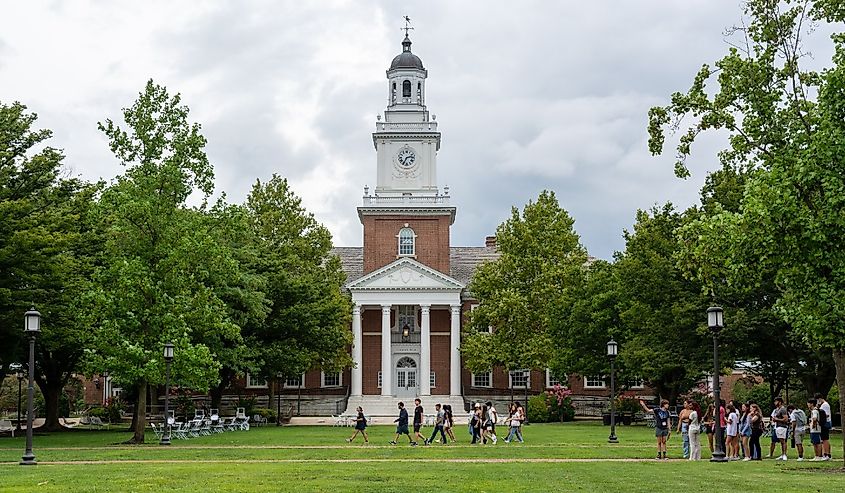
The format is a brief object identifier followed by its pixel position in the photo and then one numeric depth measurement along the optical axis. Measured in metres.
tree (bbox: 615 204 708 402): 42.44
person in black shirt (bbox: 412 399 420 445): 32.53
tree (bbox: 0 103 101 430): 35.06
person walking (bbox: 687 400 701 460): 24.45
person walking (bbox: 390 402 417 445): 33.00
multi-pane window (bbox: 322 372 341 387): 71.38
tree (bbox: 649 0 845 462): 20.30
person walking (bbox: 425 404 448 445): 33.16
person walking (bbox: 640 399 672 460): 24.88
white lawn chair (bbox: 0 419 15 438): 44.00
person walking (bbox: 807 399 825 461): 23.85
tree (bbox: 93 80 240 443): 33.19
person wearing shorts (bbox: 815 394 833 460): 24.28
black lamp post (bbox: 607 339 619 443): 35.02
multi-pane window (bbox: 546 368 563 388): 70.81
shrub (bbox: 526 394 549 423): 57.16
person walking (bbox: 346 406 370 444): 34.47
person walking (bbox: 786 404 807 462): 24.90
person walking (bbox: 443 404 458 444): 34.78
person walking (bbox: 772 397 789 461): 24.78
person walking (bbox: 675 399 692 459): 25.10
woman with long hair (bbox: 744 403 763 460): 25.12
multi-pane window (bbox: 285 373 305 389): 70.84
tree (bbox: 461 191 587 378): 57.38
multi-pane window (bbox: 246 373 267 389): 71.31
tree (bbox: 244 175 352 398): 51.69
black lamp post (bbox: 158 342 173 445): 32.53
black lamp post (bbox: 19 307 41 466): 23.44
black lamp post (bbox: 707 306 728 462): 24.12
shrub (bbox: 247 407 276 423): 56.35
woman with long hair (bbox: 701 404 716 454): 26.96
